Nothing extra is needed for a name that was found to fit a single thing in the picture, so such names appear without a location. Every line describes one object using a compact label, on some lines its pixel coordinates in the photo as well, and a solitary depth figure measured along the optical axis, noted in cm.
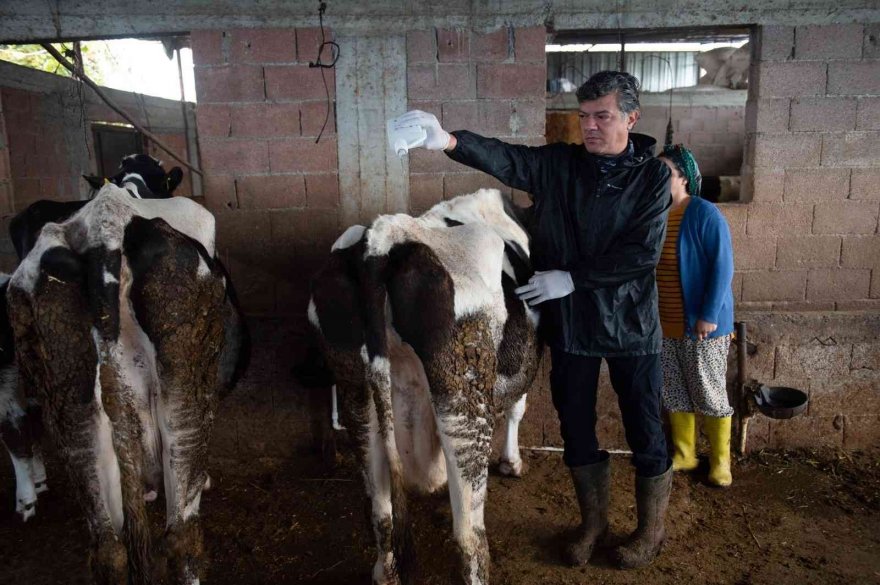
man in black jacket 261
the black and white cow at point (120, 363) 231
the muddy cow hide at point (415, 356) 233
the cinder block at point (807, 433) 418
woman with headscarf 334
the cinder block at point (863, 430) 416
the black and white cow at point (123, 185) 303
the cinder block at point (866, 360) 410
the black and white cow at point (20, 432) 342
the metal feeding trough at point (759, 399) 364
